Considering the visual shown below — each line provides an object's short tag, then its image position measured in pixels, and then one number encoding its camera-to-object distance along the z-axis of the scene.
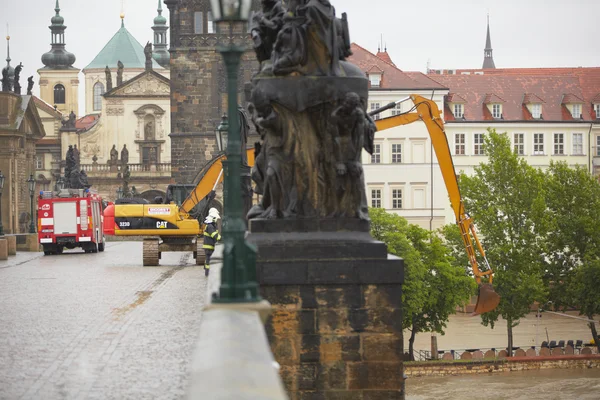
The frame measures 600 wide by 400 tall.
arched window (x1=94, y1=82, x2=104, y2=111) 175.00
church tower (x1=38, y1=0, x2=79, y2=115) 175.00
